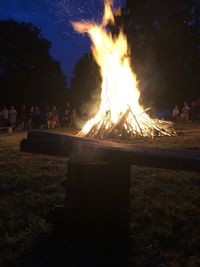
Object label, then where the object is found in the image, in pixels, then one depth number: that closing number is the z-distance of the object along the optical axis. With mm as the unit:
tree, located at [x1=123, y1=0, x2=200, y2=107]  23613
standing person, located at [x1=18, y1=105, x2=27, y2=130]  13088
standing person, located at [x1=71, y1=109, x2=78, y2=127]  15156
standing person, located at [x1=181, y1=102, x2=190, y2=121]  16330
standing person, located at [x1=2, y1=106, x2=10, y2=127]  12976
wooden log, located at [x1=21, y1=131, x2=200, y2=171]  2235
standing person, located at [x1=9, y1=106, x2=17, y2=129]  13252
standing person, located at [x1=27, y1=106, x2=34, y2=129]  13380
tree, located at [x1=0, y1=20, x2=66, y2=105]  23578
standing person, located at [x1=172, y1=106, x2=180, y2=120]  17276
